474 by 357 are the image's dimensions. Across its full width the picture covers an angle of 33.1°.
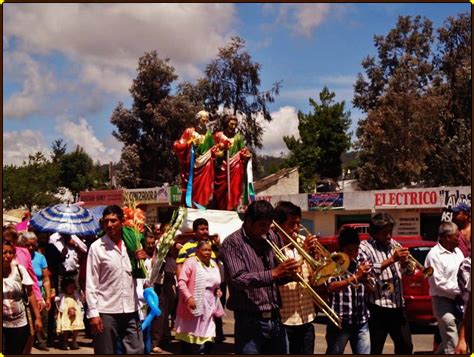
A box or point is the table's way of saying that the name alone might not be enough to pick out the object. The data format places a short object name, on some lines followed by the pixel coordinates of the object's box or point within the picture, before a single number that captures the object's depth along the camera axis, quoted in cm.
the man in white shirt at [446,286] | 789
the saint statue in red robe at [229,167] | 1231
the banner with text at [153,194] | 3816
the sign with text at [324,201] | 3259
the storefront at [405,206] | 2789
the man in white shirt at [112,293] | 671
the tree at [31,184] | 5344
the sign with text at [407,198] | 2733
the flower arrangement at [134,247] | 697
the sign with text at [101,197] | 3959
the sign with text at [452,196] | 2667
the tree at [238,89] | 4016
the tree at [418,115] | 3719
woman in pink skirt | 828
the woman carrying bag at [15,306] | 696
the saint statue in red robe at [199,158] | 1221
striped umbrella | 1106
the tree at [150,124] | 4216
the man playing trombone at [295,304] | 659
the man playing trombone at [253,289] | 575
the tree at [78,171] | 6475
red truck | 1216
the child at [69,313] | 1138
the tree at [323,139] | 5350
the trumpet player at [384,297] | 715
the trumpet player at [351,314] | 682
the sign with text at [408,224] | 2919
